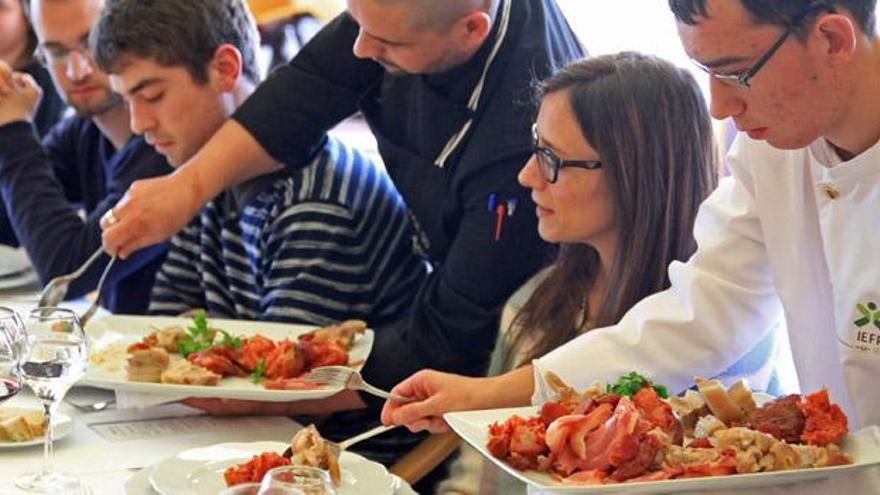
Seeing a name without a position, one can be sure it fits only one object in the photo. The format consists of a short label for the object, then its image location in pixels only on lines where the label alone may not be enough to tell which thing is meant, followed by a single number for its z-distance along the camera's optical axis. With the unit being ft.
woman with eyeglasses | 8.43
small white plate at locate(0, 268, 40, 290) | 10.99
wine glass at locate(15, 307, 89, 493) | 7.43
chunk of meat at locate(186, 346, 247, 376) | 8.41
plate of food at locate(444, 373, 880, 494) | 6.74
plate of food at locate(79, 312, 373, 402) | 8.24
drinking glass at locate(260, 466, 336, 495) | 6.29
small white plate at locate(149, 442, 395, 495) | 7.30
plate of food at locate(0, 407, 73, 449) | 7.86
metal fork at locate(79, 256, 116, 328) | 9.14
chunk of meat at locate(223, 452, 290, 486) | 7.20
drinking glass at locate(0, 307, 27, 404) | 7.48
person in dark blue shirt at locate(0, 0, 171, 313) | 10.72
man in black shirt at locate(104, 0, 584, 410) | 8.79
